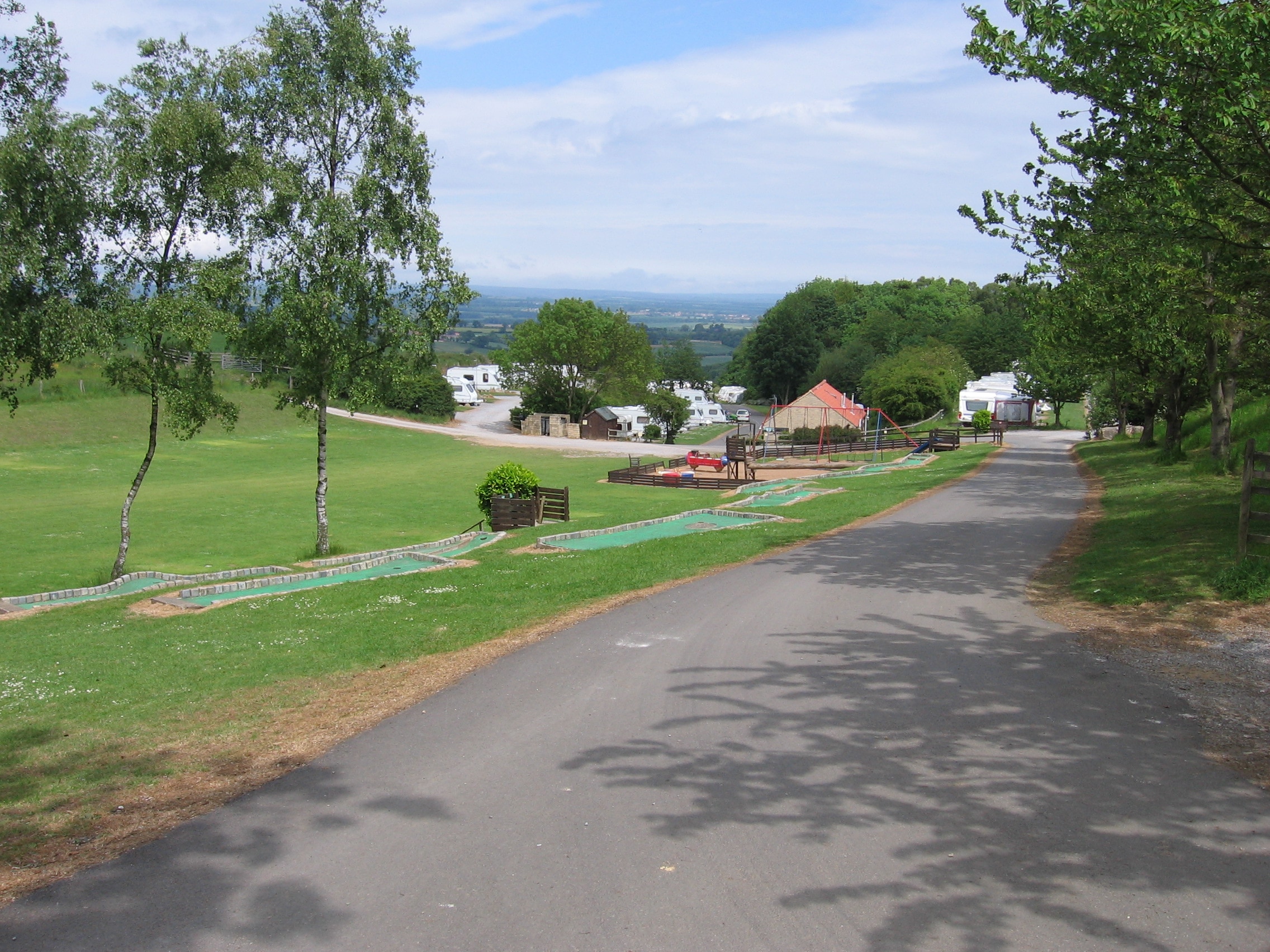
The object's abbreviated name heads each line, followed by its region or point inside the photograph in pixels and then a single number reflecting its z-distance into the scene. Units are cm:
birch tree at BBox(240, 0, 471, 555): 2061
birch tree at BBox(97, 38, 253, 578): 1866
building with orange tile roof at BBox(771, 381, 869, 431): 7094
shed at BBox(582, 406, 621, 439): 8906
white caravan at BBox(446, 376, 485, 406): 11144
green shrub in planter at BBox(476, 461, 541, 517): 2714
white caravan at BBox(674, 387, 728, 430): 10769
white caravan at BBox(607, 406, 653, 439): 8938
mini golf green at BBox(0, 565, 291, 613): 1659
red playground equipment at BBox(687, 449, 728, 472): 4597
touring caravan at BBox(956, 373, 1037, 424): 7506
